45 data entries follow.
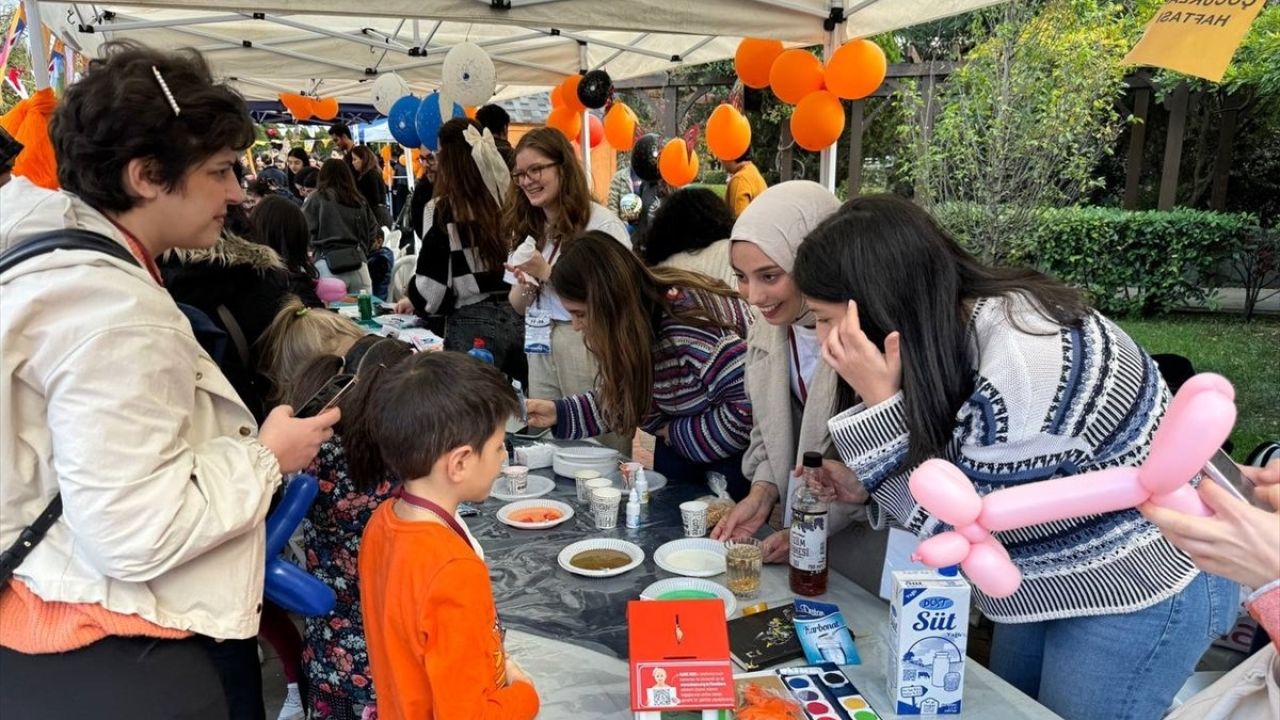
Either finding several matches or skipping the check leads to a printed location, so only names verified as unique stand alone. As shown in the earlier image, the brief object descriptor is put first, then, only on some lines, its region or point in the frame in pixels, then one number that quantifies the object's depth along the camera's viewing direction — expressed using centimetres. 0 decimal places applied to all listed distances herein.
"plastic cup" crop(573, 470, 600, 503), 230
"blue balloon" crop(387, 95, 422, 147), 610
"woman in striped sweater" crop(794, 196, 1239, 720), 131
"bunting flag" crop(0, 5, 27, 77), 416
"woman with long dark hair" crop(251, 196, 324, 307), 420
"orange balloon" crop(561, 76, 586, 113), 627
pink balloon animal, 87
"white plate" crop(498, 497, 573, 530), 215
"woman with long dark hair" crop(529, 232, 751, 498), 233
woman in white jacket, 99
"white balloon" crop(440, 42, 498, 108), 515
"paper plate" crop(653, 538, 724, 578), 187
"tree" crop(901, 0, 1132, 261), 746
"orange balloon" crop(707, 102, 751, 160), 625
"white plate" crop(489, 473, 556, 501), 239
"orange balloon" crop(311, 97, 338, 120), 980
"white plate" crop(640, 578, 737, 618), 173
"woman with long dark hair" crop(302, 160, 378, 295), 599
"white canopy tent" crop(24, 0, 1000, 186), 370
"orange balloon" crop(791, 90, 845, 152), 422
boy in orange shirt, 124
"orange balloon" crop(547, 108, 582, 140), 655
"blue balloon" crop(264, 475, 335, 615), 131
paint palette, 133
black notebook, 149
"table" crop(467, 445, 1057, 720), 141
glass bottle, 168
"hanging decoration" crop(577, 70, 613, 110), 582
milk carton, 126
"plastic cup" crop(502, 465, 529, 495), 240
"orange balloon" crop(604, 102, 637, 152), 743
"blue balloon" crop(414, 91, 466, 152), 576
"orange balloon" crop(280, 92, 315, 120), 932
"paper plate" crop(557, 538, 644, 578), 187
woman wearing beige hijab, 198
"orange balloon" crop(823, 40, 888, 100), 397
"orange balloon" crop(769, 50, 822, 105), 428
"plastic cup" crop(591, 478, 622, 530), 212
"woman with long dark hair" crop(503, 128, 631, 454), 320
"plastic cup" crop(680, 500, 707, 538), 204
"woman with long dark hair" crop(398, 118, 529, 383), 377
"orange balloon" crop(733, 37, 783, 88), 479
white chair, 595
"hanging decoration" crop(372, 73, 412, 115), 668
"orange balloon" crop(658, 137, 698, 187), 733
